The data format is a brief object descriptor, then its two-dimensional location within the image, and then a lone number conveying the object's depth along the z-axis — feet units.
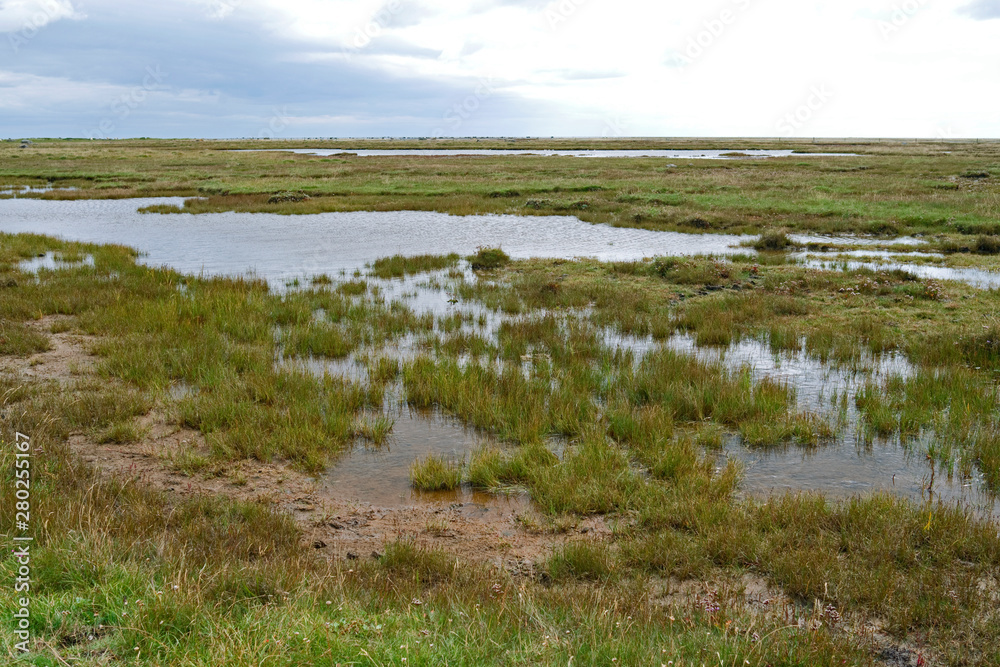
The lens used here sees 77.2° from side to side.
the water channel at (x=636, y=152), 360.89
